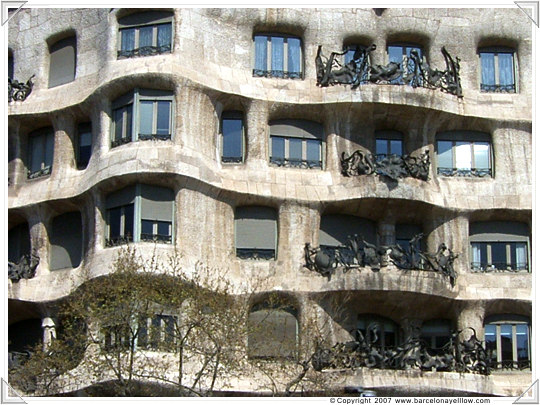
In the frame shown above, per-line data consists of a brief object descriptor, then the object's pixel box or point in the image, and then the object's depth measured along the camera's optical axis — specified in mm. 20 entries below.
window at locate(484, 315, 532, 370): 50875
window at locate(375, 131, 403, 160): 53219
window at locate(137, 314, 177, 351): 45344
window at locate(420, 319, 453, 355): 51469
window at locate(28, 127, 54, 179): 53031
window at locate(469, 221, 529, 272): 52219
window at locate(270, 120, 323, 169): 52062
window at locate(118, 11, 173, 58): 51344
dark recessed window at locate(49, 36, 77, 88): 53531
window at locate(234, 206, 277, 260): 50750
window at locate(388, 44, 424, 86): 53688
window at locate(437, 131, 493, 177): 53125
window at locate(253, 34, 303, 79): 52781
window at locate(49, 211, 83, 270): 51469
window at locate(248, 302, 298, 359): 47531
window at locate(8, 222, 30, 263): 52938
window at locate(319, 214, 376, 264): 51656
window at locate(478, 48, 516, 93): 53938
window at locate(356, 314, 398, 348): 50562
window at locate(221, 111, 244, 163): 51594
